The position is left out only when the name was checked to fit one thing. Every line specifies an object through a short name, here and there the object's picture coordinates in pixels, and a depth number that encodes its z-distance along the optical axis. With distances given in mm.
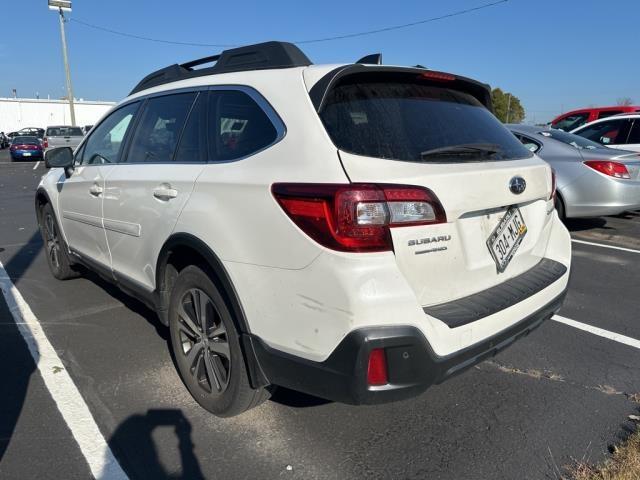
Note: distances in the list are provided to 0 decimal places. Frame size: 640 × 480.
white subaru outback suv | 1990
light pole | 31625
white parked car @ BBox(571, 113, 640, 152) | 9227
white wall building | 55406
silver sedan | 6746
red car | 13288
